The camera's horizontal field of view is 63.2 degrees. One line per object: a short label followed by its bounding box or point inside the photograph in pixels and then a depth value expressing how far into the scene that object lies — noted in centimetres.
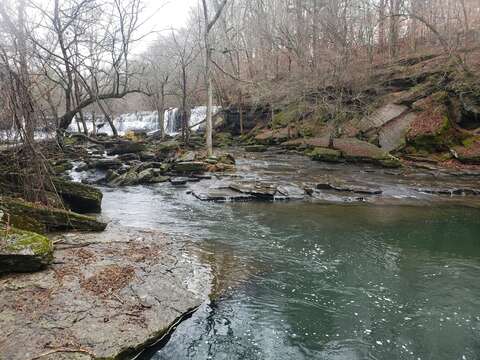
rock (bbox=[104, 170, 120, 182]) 1470
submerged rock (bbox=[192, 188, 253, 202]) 1164
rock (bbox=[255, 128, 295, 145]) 2747
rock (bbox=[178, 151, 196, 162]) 1764
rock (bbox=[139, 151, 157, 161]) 1932
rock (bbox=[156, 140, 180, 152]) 2170
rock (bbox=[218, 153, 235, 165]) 1790
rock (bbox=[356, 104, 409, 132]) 2166
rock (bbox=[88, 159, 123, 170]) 1619
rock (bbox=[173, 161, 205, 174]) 1612
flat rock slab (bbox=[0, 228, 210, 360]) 338
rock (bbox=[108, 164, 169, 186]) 1413
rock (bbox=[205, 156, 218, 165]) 1746
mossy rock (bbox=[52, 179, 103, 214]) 835
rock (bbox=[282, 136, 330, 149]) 2324
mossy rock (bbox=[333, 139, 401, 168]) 1795
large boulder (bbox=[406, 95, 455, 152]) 1903
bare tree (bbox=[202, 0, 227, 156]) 1878
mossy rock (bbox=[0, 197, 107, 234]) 555
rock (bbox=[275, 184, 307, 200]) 1205
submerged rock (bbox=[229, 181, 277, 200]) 1198
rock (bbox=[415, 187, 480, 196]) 1273
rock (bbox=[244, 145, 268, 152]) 2574
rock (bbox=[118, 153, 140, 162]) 1892
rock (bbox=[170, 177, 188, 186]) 1412
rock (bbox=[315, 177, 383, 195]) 1265
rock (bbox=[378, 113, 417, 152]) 2009
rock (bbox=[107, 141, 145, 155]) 2083
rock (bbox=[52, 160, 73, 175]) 1531
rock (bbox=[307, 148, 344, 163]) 1964
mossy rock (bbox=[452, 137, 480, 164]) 1738
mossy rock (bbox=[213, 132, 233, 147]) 2942
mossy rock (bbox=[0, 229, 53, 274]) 439
